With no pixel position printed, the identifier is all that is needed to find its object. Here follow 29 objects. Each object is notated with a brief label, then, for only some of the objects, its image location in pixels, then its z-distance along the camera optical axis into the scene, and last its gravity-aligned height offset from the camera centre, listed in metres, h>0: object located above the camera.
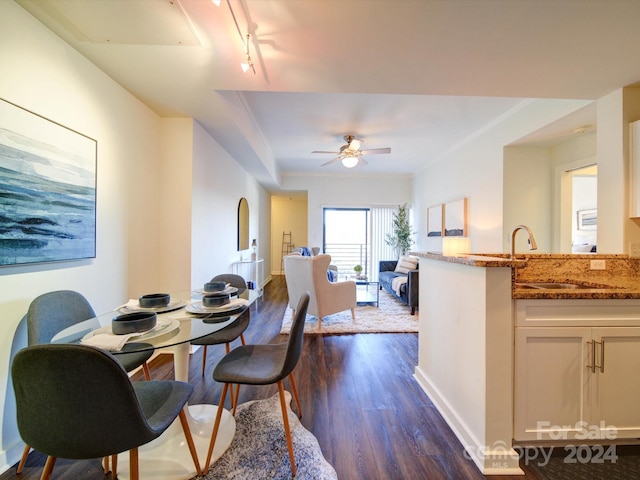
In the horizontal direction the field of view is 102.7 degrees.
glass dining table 1.15 -0.46
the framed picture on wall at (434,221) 4.81 +0.37
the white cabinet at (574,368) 1.42 -0.72
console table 4.24 -0.61
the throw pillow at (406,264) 4.96 -0.49
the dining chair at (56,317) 1.31 -0.44
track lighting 1.61 +1.15
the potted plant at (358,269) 4.77 -0.55
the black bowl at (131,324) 1.14 -0.39
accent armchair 3.20 -0.62
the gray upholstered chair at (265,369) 1.32 -0.73
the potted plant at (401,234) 6.04 +0.14
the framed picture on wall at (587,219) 4.18 +0.36
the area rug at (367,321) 3.32 -1.17
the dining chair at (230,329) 1.93 -0.73
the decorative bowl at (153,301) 1.48 -0.37
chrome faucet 1.47 -0.01
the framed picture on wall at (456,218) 3.98 +0.36
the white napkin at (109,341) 1.03 -0.43
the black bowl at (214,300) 1.49 -0.36
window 6.43 +0.06
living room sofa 3.88 -0.72
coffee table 4.30 -0.99
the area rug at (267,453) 1.31 -1.20
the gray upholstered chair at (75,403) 0.79 -0.54
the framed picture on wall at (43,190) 1.33 +0.28
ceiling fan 3.80 +1.31
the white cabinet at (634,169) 1.94 +0.55
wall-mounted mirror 4.32 +0.25
